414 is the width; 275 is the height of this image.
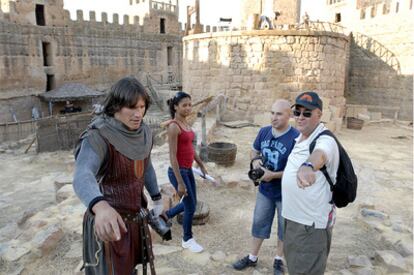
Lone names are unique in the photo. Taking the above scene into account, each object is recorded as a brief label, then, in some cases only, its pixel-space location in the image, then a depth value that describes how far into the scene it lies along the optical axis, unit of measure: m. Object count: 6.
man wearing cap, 2.16
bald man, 2.88
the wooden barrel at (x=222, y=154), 6.68
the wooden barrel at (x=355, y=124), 12.55
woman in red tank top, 3.20
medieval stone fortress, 11.20
